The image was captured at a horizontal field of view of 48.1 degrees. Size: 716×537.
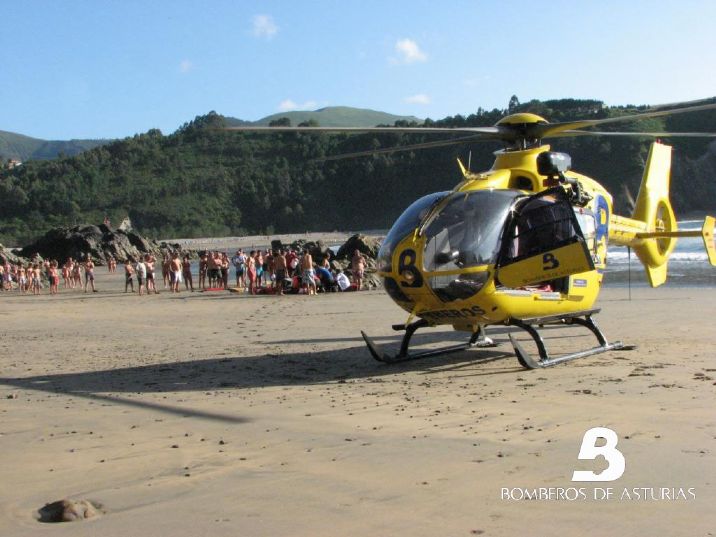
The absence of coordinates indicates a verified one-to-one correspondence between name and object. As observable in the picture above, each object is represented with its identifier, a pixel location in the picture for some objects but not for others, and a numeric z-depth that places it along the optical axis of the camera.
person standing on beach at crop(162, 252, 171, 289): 29.95
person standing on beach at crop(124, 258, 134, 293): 29.83
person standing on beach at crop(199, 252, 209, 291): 30.12
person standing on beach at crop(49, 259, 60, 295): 31.91
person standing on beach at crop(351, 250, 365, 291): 26.45
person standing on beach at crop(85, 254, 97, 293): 31.48
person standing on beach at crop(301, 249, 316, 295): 24.86
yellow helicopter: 9.68
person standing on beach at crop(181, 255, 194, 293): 30.59
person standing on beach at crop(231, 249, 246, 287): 29.52
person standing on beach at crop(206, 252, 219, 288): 29.57
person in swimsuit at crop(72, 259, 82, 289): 35.83
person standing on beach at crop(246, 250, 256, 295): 26.73
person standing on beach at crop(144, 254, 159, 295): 28.47
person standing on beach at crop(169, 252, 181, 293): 29.19
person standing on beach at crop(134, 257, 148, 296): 28.12
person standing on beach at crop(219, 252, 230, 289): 29.66
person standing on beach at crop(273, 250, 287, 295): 25.78
